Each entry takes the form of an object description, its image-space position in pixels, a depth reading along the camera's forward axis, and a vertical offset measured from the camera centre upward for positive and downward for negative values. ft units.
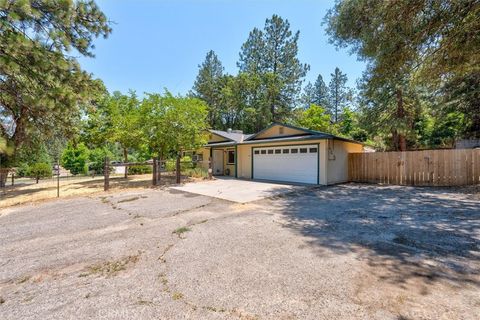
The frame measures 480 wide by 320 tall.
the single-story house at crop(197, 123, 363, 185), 38.06 +1.83
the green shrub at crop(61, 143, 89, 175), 81.81 +1.95
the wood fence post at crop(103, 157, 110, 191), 34.35 -1.57
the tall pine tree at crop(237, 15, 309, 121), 93.91 +41.94
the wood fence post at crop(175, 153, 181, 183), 40.60 -0.95
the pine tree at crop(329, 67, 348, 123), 124.16 +39.98
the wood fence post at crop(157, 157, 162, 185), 40.37 -0.79
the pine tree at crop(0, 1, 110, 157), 16.53 +8.90
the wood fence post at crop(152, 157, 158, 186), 38.63 -1.43
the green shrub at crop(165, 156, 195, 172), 55.82 -0.12
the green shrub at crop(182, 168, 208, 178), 50.42 -1.72
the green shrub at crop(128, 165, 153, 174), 67.96 -1.62
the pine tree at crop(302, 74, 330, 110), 126.84 +39.86
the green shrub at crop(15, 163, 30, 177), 71.77 -1.81
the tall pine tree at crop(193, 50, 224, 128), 106.11 +36.63
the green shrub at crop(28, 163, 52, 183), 62.14 -1.78
